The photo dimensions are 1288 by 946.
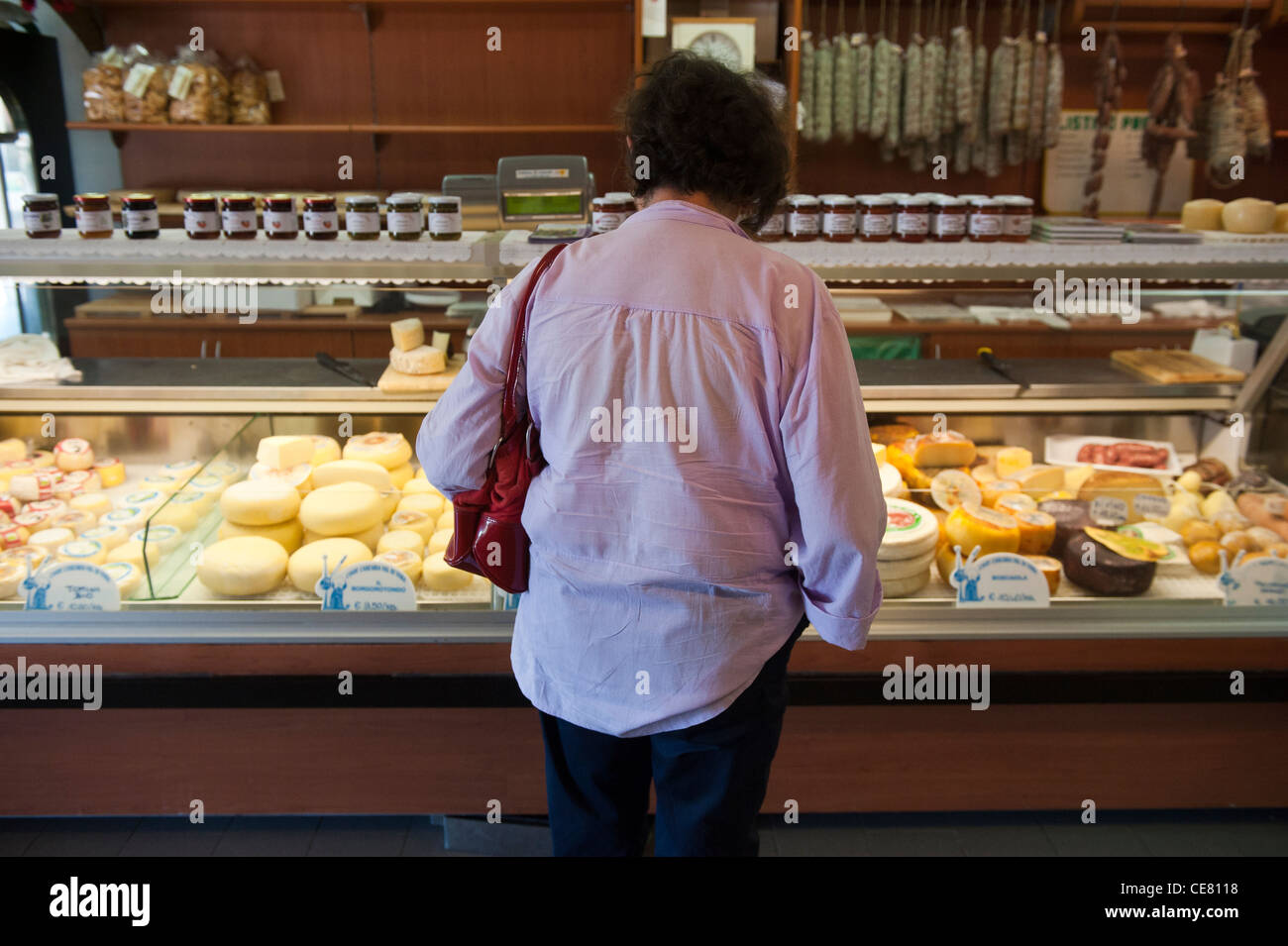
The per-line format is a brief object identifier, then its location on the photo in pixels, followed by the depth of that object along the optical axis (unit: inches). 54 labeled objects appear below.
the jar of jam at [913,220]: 95.9
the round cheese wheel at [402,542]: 100.5
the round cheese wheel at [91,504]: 107.2
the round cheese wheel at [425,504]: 106.6
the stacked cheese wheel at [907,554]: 96.1
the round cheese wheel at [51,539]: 100.3
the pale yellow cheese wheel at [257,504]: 100.5
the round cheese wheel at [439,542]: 102.1
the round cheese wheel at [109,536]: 100.8
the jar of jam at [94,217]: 92.0
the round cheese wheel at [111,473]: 112.4
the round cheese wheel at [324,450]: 109.7
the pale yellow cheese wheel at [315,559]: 97.6
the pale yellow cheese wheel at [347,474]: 106.7
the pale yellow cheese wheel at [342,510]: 101.2
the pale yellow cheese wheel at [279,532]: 101.4
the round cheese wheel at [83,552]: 98.2
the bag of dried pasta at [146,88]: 208.2
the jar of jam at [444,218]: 93.4
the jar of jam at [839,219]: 95.7
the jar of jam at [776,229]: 96.5
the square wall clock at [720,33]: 198.5
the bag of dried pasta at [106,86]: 209.5
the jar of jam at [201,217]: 92.6
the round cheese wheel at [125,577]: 95.8
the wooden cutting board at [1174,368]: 112.0
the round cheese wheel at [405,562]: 97.3
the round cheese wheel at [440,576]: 98.0
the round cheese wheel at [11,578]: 96.1
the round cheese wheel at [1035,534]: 101.1
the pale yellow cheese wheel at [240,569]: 96.3
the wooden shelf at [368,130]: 211.2
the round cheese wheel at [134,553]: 97.3
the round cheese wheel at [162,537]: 98.3
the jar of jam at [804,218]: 96.1
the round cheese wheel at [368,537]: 102.7
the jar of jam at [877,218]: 96.1
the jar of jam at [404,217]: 93.4
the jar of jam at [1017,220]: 96.7
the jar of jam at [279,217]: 91.0
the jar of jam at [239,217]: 92.8
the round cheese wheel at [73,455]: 111.6
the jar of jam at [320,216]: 92.0
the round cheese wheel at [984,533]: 99.1
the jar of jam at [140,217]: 91.0
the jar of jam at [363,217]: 93.0
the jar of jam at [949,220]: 96.3
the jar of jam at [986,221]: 96.0
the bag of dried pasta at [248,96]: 219.0
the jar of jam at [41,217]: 92.0
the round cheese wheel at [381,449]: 109.7
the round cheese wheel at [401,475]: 111.7
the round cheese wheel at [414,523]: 103.9
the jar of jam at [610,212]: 92.7
